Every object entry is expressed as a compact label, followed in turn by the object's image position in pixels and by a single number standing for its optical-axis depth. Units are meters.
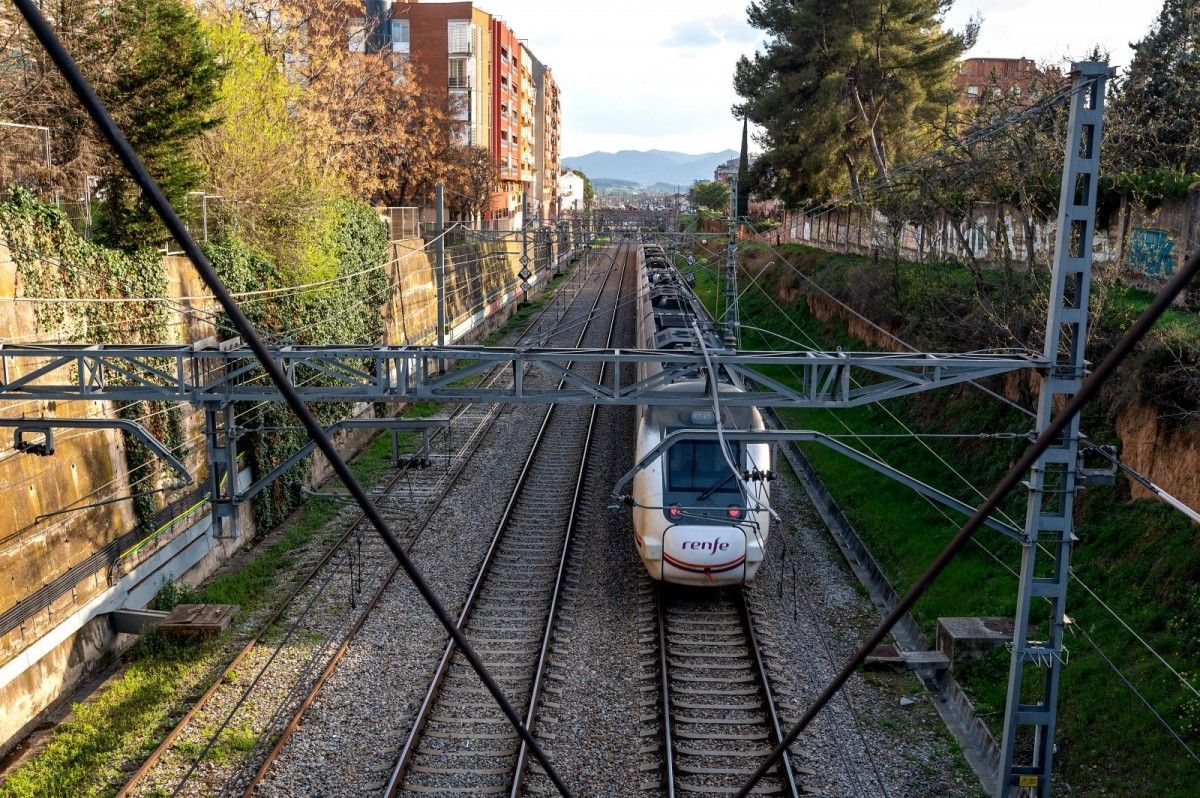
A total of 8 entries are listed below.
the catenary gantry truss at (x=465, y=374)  10.04
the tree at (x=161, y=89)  16.56
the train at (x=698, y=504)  12.78
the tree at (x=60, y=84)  16.05
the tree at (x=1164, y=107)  19.41
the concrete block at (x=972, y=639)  11.29
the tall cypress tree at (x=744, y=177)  42.06
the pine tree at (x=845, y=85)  33.09
